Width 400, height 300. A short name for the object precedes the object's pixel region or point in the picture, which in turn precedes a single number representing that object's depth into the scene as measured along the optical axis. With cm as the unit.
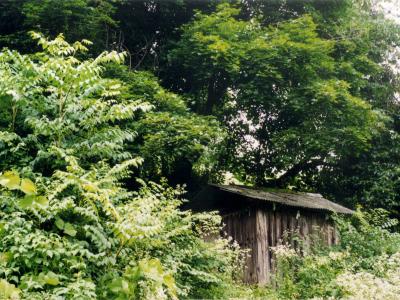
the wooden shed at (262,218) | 1318
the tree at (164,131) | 1242
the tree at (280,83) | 1480
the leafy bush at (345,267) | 754
